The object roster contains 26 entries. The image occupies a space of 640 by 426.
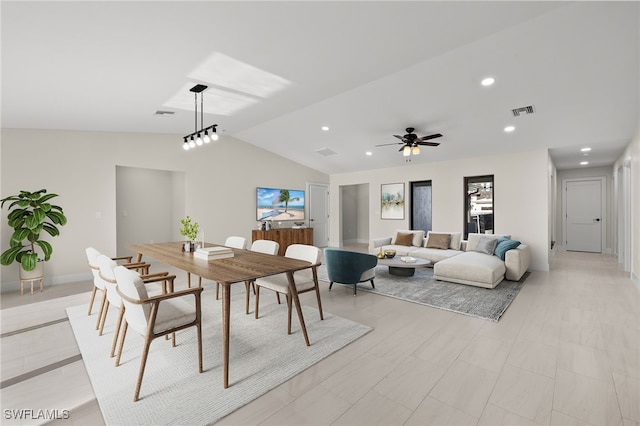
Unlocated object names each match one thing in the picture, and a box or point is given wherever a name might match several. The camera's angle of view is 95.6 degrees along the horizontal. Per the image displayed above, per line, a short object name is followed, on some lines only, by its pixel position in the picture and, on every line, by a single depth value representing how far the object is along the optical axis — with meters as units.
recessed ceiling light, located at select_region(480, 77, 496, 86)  3.63
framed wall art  7.94
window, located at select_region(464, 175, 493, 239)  6.55
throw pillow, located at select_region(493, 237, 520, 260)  4.98
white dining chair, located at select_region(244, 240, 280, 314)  3.34
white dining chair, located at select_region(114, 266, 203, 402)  1.88
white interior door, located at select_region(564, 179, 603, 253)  7.80
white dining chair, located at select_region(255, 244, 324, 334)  2.90
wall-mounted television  7.52
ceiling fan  4.96
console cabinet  7.38
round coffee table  4.77
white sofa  4.36
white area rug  1.78
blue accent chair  4.06
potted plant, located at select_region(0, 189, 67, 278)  4.05
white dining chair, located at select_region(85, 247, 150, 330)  2.72
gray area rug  3.51
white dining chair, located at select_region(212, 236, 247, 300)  3.94
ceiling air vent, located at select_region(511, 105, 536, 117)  4.29
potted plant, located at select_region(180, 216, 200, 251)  3.31
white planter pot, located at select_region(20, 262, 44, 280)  4.21
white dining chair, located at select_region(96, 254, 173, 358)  2.29
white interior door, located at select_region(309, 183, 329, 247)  8.87
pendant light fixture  3.56
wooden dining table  2.00
